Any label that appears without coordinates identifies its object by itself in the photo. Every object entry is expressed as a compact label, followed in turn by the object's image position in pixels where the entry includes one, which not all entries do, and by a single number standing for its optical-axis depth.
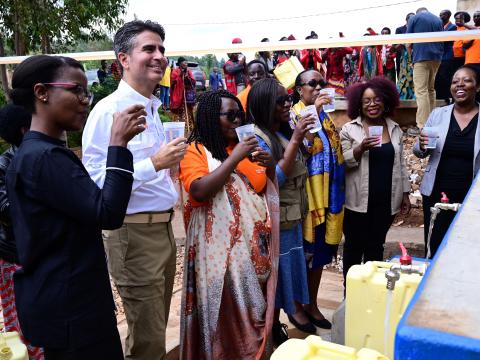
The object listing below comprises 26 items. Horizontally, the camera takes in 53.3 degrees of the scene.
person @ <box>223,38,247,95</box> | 8.60
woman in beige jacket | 3.42
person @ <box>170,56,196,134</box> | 10.90
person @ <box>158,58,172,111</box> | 11.62
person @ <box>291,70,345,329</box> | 3.22
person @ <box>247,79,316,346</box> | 2.93
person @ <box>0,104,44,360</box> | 2.40
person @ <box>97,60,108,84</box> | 14.29
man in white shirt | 2.22
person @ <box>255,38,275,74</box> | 9.30
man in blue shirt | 7.21
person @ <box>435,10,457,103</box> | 8.07
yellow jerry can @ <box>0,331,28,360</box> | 1.49
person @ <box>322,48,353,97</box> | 9.84
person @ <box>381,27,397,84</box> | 9.70
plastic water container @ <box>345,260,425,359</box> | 1.65
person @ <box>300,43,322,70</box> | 9.96
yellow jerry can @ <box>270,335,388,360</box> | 1.21
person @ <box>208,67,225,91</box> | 12.48
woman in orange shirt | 2.44
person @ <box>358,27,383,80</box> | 9.75
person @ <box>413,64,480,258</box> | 3.35
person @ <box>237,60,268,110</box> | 5.12
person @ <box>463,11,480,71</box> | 7.25
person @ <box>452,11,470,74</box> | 7.74
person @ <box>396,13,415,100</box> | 8.98
